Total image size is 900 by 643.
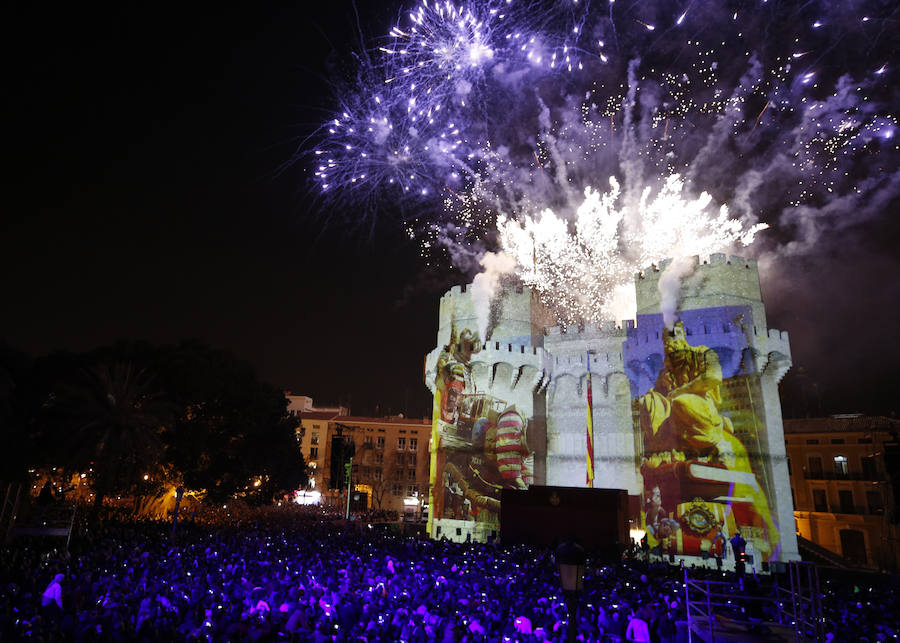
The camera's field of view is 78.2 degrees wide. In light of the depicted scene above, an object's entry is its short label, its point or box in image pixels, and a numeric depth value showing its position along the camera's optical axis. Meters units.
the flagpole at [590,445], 32.20
